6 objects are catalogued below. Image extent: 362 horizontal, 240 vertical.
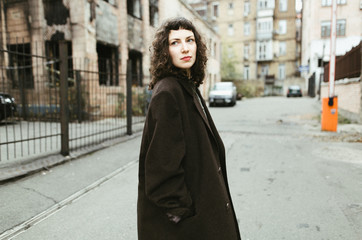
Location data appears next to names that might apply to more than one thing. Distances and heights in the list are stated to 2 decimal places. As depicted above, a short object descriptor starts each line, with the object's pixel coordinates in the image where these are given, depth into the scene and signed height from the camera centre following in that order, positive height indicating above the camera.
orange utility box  8.41 -0.43
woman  1.39 -0.30
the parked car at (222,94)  19.33 +0.41
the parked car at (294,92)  34.75 +0.97
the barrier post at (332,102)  8.43 -0.06
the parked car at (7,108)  8.70 -0.25
